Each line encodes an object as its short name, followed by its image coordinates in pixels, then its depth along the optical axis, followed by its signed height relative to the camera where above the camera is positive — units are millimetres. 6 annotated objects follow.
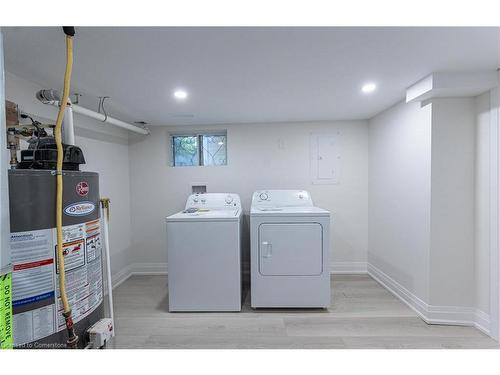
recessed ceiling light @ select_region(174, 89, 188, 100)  2023 +821
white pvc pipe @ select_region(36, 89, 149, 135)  1469 +621
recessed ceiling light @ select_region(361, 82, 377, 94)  1929 +820
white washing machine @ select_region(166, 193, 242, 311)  2230 -765
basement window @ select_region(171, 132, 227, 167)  3238 +491
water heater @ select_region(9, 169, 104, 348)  814 -269
